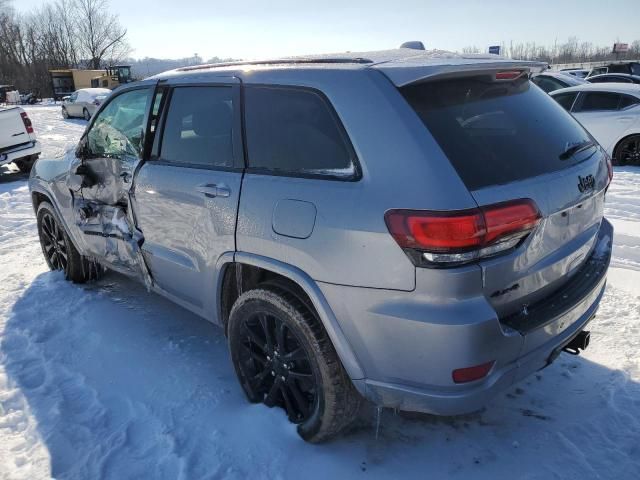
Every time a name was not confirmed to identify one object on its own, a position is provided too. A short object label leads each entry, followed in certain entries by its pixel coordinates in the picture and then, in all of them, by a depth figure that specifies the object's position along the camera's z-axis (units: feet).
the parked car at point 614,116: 29.30
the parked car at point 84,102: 75.51
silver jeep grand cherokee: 6.50
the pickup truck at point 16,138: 33.01
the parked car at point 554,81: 40.47
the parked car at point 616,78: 50.94
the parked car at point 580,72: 86.58
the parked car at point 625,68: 71.36
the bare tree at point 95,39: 217.77
